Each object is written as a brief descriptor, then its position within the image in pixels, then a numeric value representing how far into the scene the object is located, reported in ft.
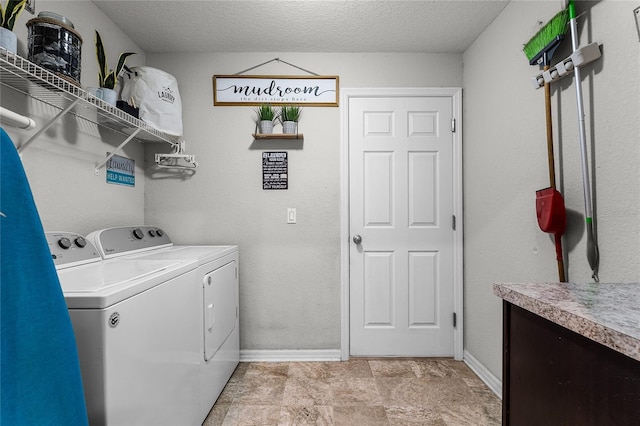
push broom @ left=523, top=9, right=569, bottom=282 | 4.56
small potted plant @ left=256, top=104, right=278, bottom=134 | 7.69
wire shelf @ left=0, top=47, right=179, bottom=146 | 3.73
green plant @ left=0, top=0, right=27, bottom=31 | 3.96
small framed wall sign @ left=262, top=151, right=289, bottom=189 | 8.02
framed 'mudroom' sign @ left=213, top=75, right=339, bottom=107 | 8.00
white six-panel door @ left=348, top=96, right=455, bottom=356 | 8.06
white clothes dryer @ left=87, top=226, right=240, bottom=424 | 5.41
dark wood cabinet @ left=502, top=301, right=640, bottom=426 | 1.79
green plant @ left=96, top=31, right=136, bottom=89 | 5.90
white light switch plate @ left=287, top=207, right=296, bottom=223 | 8.07
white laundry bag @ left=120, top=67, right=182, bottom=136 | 6.57
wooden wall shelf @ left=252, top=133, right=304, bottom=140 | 7.66
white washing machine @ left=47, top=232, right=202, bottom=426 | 2.97
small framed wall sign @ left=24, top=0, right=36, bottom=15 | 4.66
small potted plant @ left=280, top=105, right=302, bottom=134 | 7.64
